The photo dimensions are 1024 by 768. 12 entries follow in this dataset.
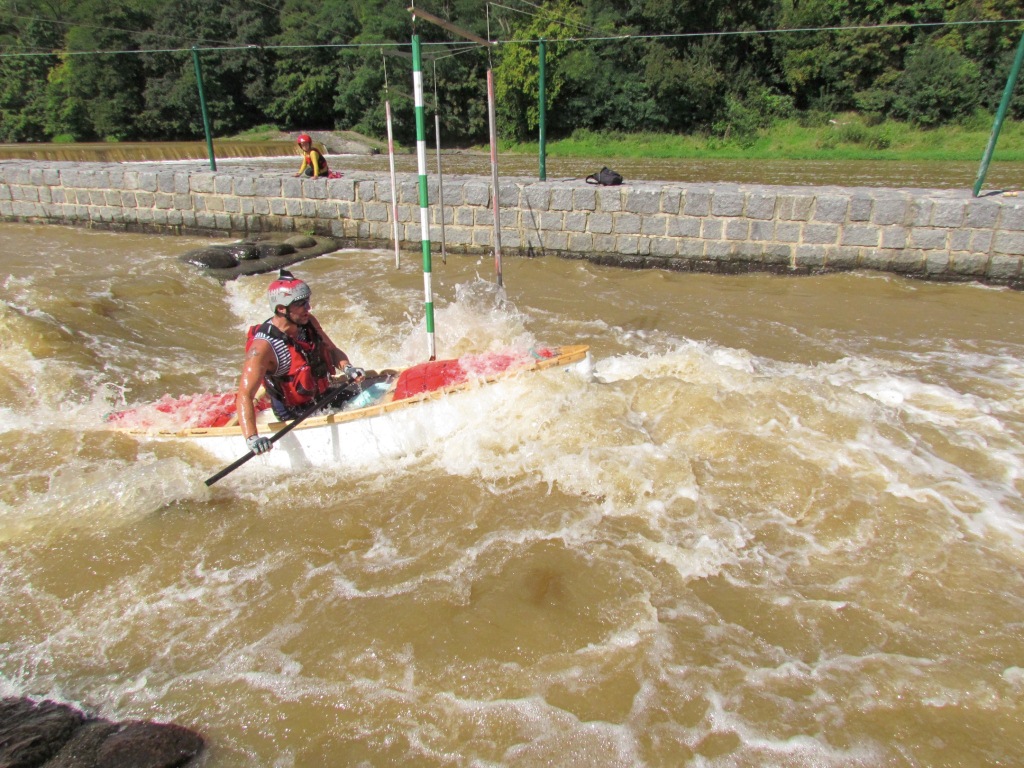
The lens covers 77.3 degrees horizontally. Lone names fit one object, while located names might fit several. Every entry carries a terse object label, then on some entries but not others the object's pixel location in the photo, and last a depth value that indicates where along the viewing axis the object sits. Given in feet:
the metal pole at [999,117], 22.99
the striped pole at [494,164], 16.89
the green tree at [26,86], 112.06
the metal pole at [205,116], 35.26
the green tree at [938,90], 77.51
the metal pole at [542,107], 28.94
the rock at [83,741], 7.04
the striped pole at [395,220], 28.25
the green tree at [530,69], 94.68
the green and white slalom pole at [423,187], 12.89
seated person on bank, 32.81
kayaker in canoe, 11.84
